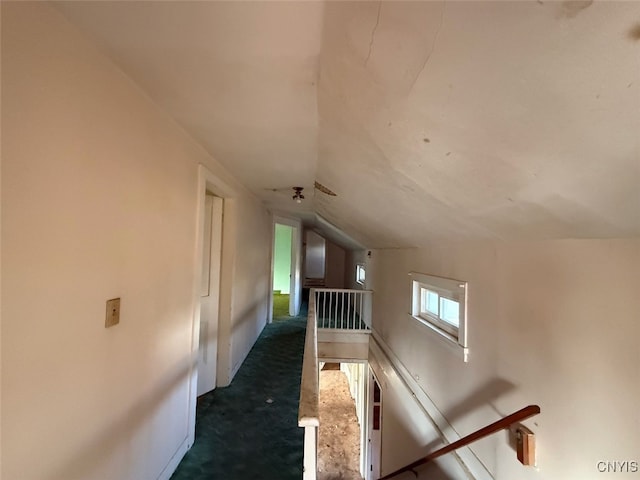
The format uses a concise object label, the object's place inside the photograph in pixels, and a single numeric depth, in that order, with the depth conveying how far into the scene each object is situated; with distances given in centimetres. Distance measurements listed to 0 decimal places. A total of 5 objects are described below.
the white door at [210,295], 309
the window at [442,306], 236
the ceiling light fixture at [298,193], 368
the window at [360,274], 712
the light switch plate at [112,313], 133
